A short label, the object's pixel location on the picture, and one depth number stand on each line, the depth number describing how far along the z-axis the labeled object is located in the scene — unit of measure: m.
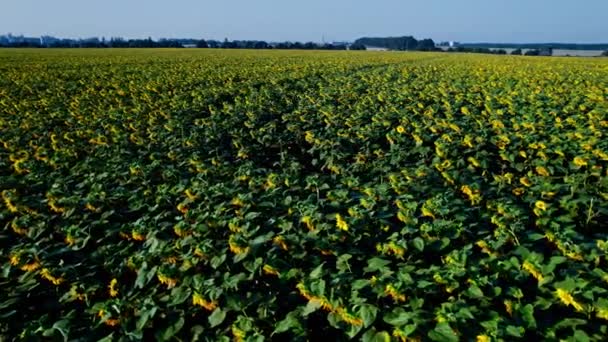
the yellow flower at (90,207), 3.87
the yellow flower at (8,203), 3.91
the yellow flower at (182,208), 3.73
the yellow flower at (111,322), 2.34
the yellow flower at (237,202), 3.71
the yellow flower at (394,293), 2.32
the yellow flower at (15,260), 2.91
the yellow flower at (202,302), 2.34
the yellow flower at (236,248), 2.85
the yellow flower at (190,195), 3.92
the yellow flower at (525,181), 4.31
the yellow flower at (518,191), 4.33
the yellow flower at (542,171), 4.81
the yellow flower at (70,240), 3.28
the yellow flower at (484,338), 1.94
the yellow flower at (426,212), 3.31
